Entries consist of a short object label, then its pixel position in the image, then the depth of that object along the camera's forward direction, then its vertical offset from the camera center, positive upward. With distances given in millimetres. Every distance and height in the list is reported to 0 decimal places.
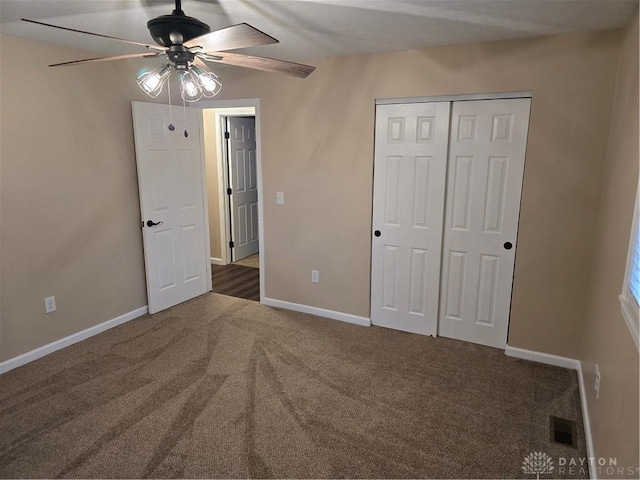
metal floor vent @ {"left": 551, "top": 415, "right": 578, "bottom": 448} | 2345 -1504
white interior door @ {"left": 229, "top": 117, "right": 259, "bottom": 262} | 5761 -265
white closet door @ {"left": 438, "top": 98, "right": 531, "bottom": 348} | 3102 -378
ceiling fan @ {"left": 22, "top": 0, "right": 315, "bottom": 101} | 1605 +490
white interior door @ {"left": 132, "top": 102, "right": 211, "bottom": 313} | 3881 -377
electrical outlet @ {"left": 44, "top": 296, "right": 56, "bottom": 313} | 3275 -1088
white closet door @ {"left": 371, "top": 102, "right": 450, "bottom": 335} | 3365 -385
